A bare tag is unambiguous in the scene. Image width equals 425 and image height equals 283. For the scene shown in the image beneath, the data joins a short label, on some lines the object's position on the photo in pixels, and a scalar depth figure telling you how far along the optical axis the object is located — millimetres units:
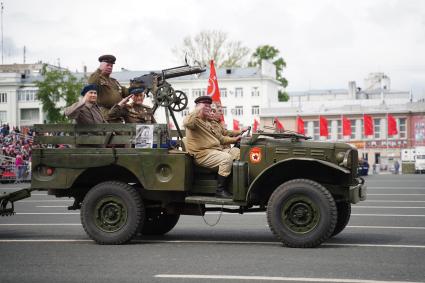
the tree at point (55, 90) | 86750
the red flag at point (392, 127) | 85425
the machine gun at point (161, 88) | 12562
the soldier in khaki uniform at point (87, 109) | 11766
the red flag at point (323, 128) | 86231
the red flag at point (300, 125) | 89944
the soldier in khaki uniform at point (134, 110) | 12648
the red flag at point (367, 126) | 82688
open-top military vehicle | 10820
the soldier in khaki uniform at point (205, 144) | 11508
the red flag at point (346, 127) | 87438
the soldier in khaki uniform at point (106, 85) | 12734
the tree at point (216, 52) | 83431
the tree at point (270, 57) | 103562
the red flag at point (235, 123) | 84619
